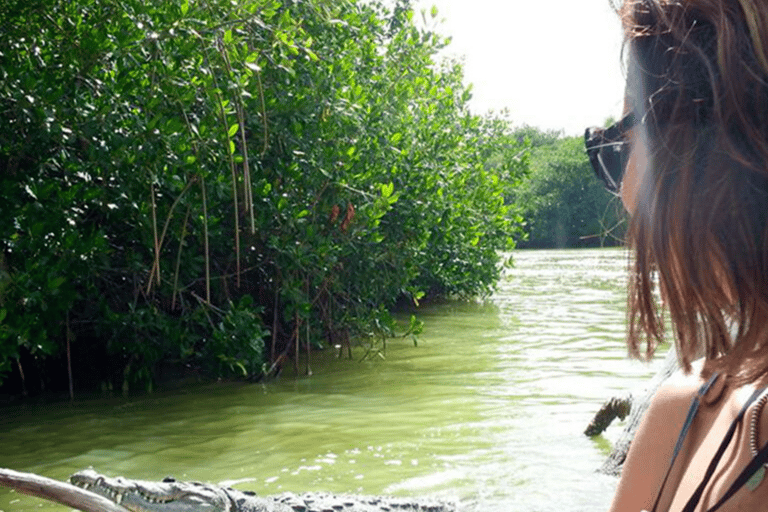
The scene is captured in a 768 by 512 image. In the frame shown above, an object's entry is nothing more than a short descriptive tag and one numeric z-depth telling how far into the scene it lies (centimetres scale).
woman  84
